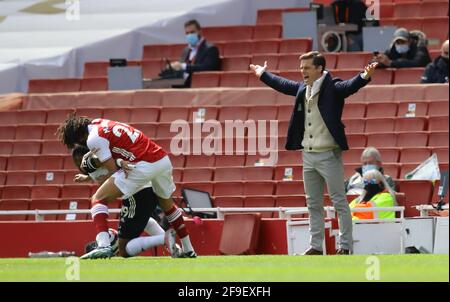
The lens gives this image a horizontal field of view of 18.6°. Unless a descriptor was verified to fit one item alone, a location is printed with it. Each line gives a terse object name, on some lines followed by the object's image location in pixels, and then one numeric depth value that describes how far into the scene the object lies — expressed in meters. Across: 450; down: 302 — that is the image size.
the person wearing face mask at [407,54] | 21.06
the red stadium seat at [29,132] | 22.69
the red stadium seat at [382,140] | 19.78
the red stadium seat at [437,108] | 19.84
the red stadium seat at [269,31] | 23.38
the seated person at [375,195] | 16.64
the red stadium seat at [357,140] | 19.92
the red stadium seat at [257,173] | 20.22
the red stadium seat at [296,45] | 22.47
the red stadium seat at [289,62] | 22.20
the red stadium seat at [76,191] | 21.33
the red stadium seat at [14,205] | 21.58
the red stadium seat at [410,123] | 19.88
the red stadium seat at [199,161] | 20.83
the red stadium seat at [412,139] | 19.64
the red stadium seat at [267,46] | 22.84
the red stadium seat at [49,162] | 22.09
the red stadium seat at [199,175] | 20.62
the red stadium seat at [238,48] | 23.08
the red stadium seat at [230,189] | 20.16
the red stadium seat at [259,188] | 19.91
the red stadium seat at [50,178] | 21.86
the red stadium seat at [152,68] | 23.61
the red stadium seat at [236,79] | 22.41
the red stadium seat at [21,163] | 22.27
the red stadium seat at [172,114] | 21.61
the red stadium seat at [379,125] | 20.05
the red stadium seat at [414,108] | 20.06
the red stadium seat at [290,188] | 19.66
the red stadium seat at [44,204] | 21.33
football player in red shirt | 13.91
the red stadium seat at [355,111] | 20.45
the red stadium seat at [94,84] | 23.77
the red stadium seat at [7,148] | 22.72
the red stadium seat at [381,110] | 20.20
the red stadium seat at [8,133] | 22.95
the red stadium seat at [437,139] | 19.48
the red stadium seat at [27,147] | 22.48
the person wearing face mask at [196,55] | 22.53
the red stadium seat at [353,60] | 21.58
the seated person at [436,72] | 20.23
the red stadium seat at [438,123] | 19.69
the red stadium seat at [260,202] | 19.67
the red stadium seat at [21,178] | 22.02
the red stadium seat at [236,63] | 22.77
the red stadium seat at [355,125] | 20.27
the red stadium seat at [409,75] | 21.03
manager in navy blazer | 13.92
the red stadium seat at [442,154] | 19.22
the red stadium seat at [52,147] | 22.33
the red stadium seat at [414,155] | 19.31
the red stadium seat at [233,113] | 21.12
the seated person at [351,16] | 22.58
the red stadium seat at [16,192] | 21.80
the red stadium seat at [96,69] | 24.41
